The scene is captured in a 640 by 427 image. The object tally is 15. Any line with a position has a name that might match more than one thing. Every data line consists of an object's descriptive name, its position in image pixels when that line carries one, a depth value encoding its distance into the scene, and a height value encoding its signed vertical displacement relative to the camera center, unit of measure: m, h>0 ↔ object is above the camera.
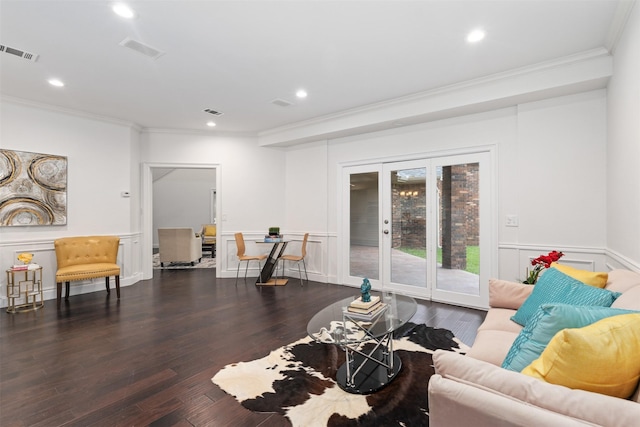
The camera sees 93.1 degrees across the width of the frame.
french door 4.16 -0.19
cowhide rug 1.88 -1.25
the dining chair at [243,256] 5.61 -0.79
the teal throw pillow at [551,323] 1.25 -0.46
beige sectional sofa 0.83 -0.57
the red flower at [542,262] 2.94 -0.48
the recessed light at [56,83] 3.72 +1.66
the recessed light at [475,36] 2.75 +1.65
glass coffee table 2.16 -0.88
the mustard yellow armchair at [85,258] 4.32 -0.67
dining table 5.45 -1.00
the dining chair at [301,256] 5.56 -0.77
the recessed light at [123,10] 2.39 +1.65
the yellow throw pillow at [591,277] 2.00 -0.43
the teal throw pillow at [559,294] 1.68 -0.48
